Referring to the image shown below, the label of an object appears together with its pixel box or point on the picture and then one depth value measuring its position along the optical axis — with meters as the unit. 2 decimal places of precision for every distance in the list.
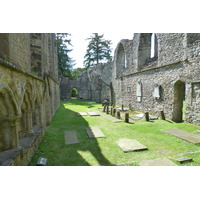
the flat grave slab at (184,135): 5.29
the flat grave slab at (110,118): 8.77
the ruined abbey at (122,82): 3.61
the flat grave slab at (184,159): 3.82
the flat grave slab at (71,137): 5.59
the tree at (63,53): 28.19
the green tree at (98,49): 30.25
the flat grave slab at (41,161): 3.77
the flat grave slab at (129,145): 4.69
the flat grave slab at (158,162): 3.77
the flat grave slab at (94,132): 6.20
